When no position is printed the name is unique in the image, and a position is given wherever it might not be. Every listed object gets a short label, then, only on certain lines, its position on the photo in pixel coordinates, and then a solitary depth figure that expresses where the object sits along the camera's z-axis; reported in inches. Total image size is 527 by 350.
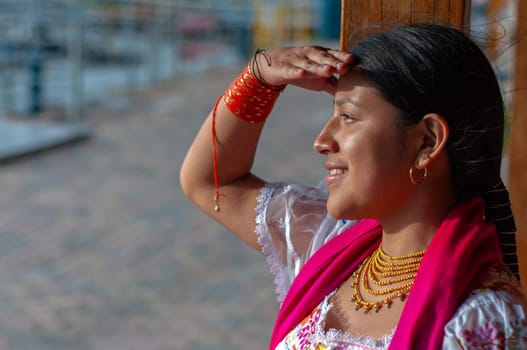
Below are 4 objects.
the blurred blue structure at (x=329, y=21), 646.5
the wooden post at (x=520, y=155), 93.8
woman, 52.1
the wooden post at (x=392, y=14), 61.2
